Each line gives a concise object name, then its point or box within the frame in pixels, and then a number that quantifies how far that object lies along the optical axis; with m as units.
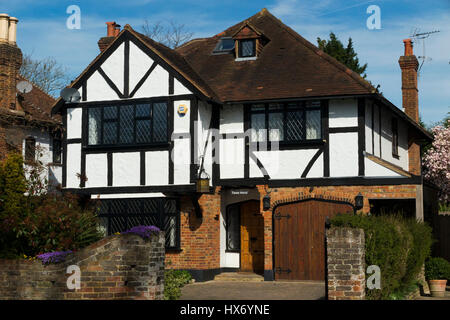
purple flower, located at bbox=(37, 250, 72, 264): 13.20
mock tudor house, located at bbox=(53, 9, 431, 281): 19.91
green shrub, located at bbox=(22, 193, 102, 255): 14.23
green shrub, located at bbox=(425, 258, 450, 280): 19.17
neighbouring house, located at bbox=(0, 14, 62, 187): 24.12
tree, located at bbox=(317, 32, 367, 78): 34.69
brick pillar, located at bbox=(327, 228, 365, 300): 12.13
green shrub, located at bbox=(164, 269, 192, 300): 15.26
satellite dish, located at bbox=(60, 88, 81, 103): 21.53
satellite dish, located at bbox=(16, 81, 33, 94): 25.64
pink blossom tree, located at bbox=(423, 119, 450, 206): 29.39
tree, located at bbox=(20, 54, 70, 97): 39.43
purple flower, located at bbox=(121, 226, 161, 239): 12.51
